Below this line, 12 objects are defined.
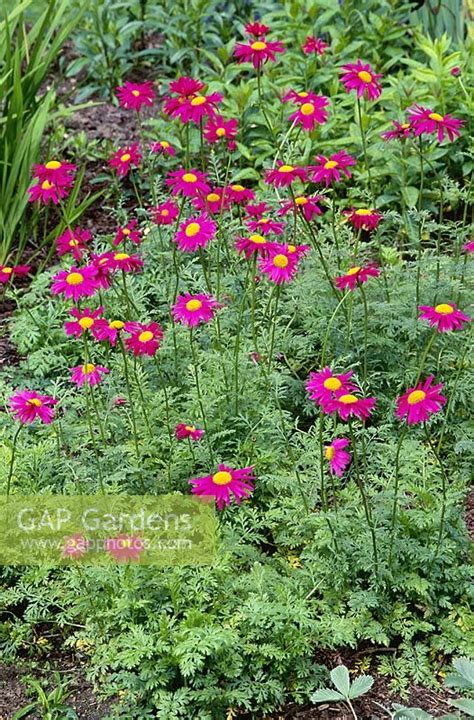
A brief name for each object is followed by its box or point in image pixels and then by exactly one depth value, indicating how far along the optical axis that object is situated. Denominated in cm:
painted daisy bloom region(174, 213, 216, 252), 280
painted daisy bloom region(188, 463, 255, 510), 240
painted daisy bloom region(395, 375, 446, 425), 226
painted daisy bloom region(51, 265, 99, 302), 269
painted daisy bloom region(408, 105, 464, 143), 303
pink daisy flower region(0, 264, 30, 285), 315
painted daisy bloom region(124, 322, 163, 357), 267
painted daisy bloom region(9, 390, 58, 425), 257
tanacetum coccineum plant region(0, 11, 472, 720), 250
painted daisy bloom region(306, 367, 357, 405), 238
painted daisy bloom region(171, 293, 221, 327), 263
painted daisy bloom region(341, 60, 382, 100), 315
